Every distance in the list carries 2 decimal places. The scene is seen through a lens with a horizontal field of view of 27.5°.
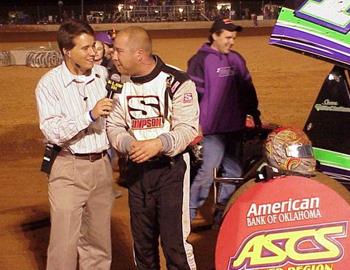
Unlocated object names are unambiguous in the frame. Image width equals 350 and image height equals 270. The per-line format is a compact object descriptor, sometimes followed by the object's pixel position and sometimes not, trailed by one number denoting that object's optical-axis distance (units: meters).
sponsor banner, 3.32
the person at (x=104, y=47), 6.98
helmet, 3.68
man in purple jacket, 6.57
